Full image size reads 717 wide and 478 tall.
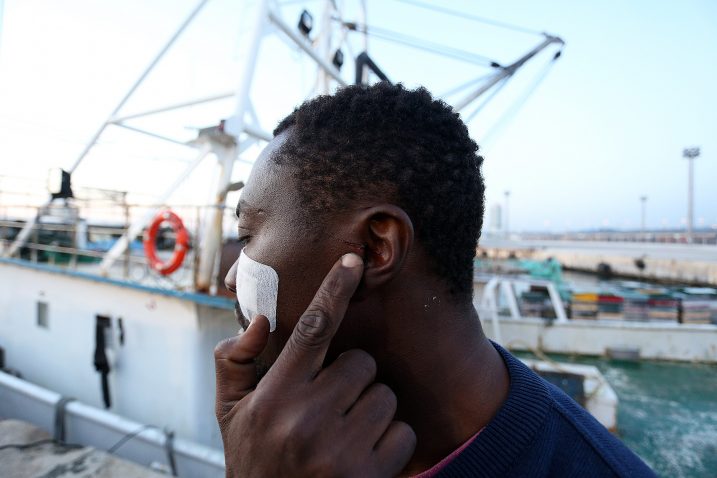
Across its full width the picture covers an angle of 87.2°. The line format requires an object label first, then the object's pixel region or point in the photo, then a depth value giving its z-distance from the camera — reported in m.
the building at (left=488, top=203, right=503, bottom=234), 66.84
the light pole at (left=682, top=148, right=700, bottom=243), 32.16
